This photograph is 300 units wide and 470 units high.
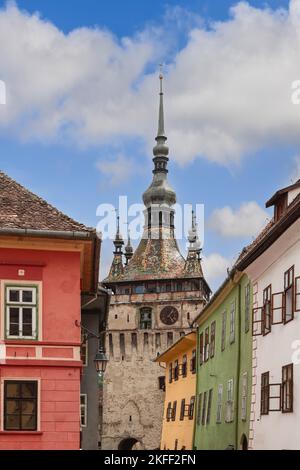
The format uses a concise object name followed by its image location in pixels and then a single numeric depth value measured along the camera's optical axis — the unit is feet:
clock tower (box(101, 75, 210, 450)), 272.72
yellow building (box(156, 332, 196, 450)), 148.56
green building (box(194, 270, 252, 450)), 92.63
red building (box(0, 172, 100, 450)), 62.54
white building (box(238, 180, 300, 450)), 65.98
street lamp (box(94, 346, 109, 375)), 75.66
